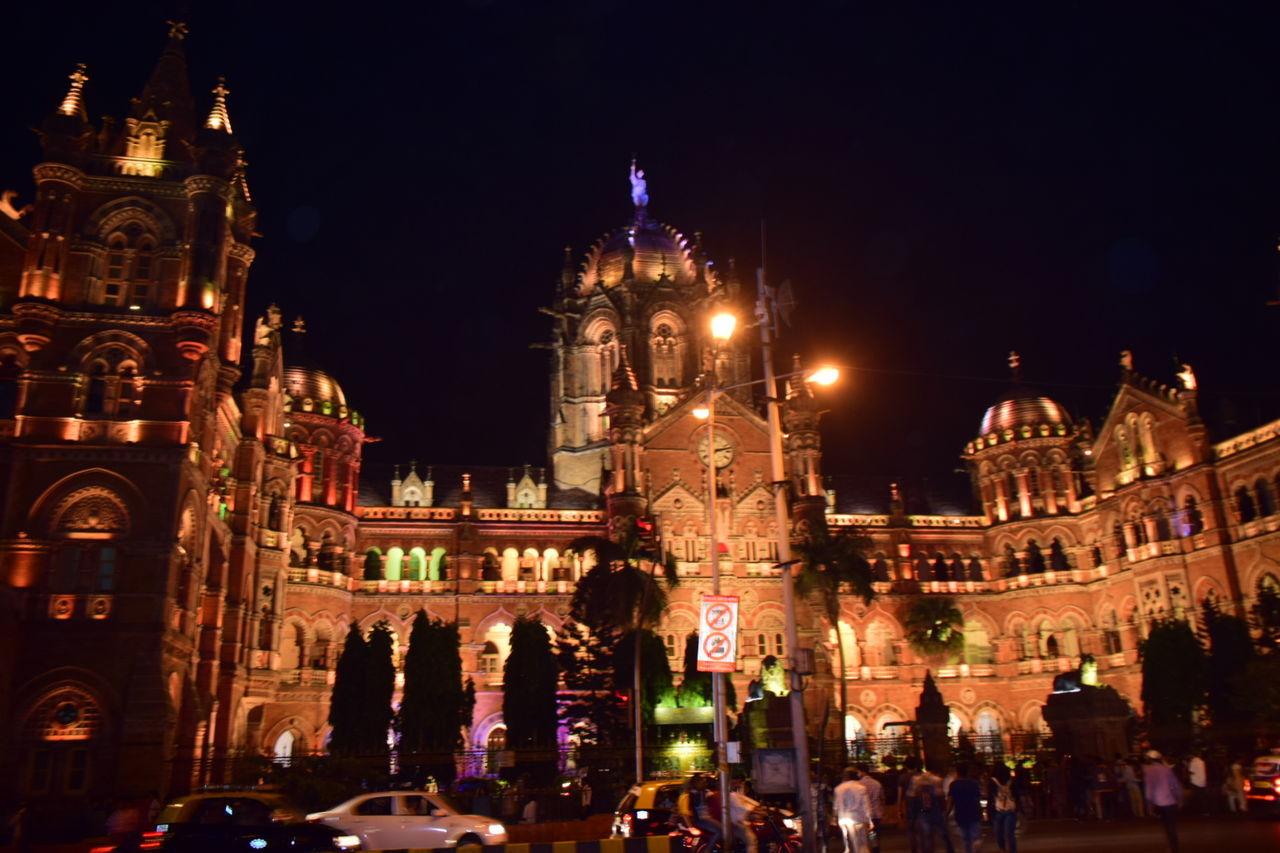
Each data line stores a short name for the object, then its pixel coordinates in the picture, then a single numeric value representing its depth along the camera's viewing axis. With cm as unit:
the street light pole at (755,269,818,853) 1525
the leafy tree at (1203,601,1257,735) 4132
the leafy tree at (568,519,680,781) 4284
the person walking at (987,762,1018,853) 1822
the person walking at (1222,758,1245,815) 2662
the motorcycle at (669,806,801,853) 1795
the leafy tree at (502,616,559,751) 3878
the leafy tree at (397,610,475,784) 3809
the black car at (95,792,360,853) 1619
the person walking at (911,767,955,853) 1853
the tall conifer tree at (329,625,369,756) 3769
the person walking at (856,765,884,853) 1806
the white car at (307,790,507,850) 1986
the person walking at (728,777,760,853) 1686
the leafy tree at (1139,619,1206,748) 4275
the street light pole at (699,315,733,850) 1642
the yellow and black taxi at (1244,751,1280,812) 2525
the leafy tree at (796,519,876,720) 4897
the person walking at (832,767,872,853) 1712
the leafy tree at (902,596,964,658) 5700
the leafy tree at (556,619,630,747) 4075
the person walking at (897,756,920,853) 1897
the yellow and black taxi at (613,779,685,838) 2108
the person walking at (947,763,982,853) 1736
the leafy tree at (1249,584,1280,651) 4284
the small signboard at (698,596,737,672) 1736
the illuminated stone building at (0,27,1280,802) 3238
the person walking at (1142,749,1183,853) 1727
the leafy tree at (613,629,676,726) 4103
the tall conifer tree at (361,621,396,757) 3766
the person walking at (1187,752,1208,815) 2741
